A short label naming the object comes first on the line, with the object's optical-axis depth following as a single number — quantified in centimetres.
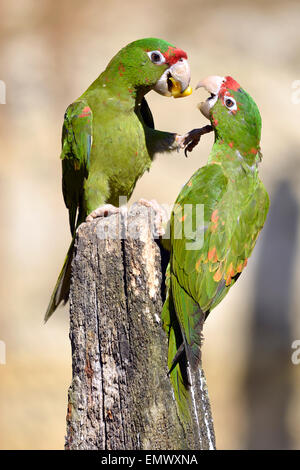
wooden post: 416
